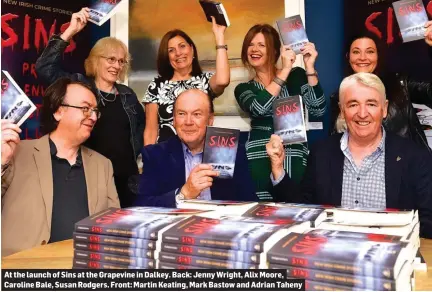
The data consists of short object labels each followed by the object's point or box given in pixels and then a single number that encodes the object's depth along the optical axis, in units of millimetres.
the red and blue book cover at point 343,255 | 1100
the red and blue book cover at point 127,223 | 1376
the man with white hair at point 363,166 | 2195
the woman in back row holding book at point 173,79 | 3367
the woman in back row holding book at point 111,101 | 3295
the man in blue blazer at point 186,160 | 2453
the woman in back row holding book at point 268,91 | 3217
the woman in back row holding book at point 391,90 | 2936
